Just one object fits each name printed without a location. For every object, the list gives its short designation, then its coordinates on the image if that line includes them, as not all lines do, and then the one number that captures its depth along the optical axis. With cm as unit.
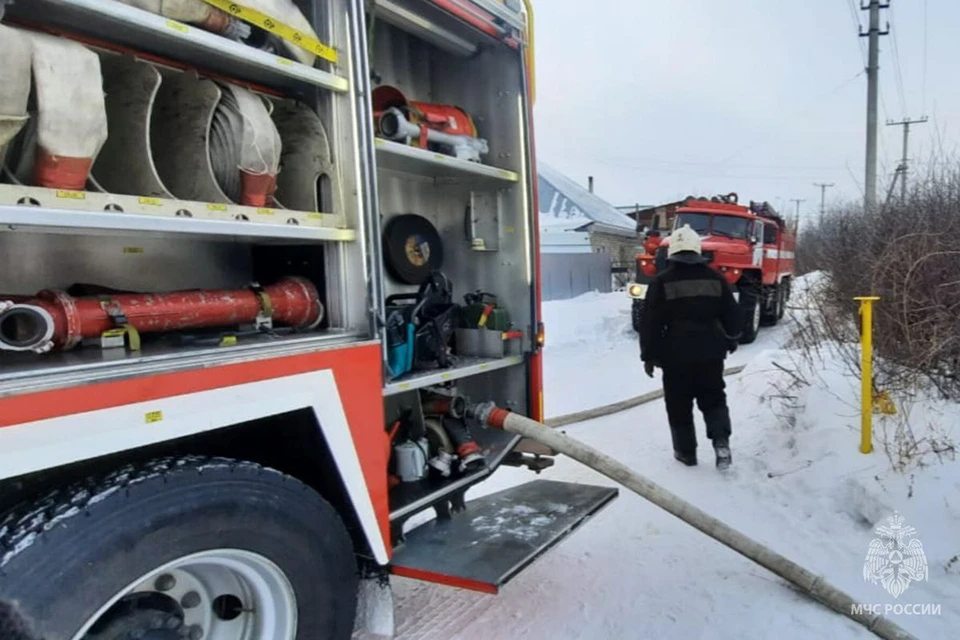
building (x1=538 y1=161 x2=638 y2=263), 2991
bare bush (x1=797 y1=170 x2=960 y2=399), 536
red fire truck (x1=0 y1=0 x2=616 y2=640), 173
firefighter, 516
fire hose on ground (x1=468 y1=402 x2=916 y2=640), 309
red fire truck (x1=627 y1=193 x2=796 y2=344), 1270
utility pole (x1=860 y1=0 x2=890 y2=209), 1866
